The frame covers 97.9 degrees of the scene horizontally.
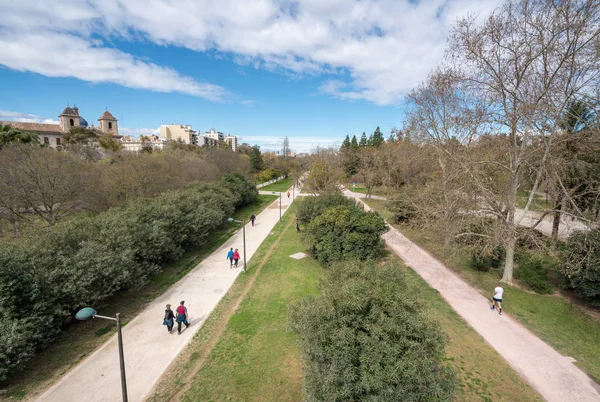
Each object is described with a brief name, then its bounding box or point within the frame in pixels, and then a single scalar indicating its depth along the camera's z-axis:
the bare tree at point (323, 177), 29.37
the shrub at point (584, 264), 9.80
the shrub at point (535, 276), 11.51
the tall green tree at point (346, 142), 81.79
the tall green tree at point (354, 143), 76.85
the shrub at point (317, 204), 18.19
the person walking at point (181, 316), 9.34
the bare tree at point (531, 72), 9.04
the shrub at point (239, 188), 30.09
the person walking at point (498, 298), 9.98
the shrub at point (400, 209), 21.86
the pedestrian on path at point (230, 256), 15.08
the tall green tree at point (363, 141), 80.16
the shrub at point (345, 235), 14.20
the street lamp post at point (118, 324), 4.83
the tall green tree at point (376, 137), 72.34
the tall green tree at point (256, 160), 64.81
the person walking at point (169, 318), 9.14
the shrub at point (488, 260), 13.87
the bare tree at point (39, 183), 15.85
